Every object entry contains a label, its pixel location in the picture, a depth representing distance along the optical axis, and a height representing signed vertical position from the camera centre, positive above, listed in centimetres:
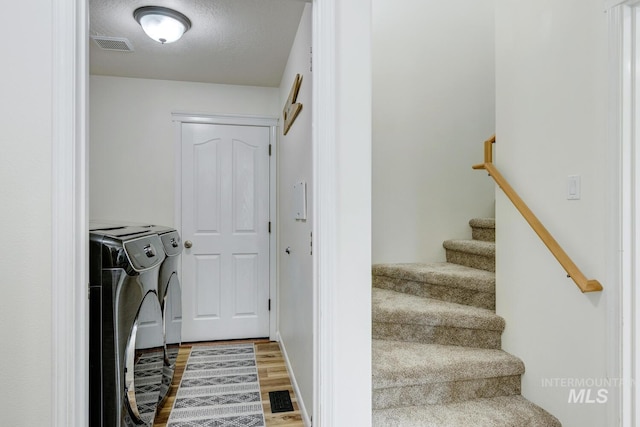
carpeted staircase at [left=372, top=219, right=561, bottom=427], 180 -76
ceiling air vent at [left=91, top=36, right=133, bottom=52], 259 +118
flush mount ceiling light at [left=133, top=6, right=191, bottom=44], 223 +113
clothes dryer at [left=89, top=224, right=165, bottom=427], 138 -43
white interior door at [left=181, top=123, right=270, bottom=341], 354 -18
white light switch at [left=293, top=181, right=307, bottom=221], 218 +7
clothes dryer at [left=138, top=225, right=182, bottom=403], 226 -57
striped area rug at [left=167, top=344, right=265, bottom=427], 221 -121
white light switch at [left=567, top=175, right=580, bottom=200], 167 +11
